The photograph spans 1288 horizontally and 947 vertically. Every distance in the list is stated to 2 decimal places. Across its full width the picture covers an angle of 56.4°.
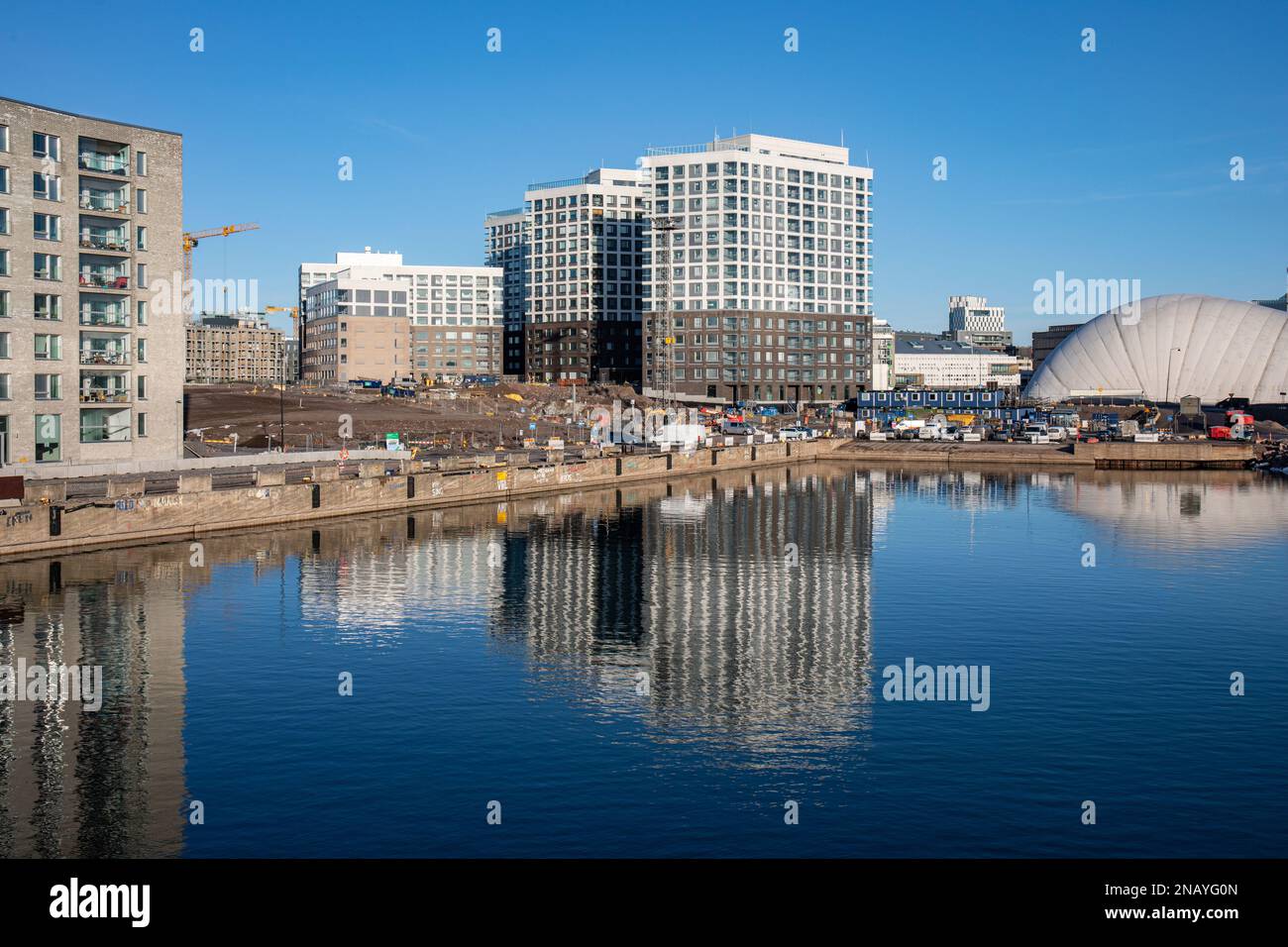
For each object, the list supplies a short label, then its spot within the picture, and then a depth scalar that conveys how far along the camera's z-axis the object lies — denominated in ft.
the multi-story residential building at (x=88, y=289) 268.62
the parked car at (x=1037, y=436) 619.67
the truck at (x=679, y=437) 507.71
